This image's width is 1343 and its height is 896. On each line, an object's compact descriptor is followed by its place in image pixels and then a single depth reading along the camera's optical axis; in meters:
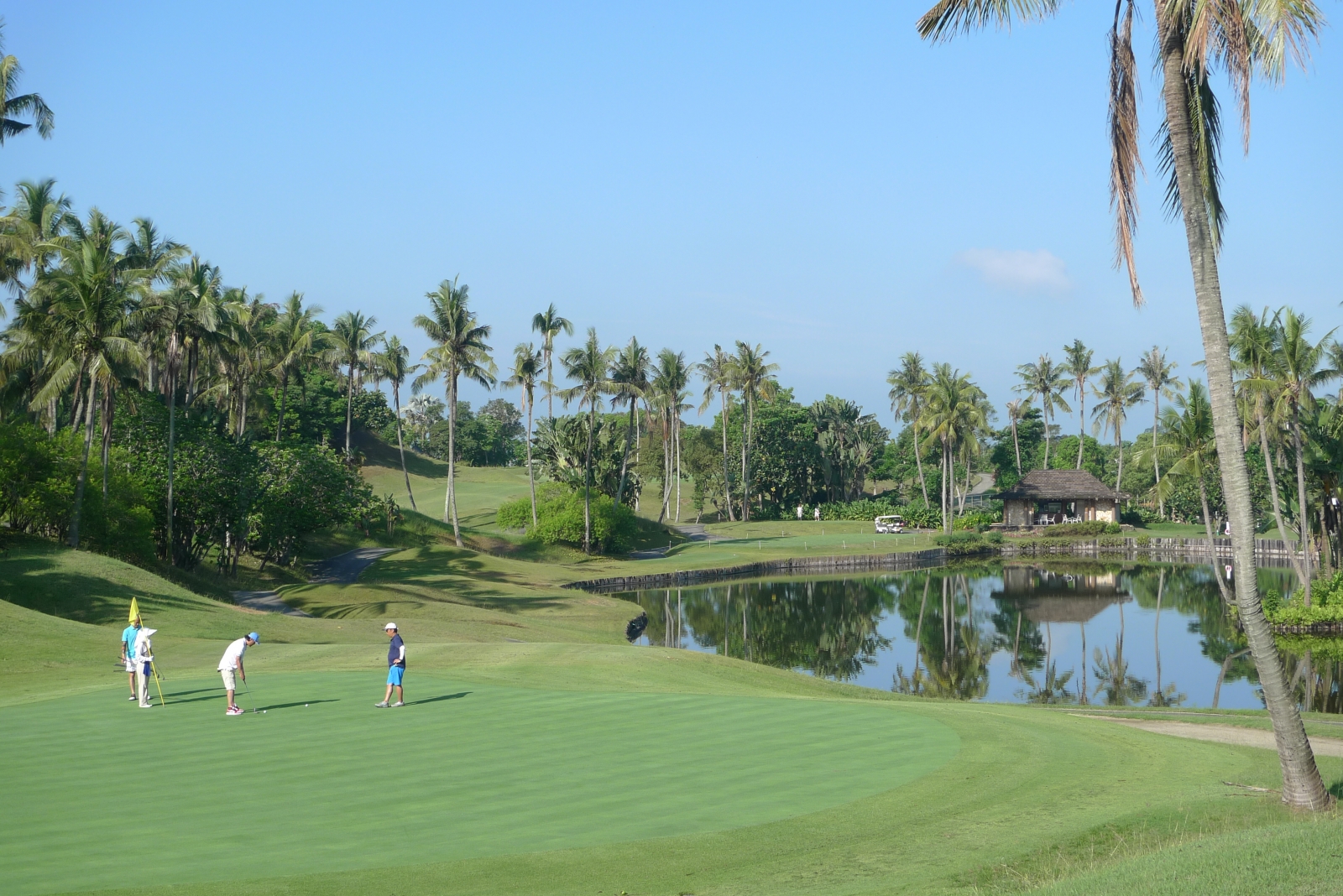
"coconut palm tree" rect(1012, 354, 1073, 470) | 126.38
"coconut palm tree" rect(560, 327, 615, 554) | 82.12
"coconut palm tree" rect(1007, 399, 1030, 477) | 133.50
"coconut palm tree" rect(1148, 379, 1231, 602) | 52.41
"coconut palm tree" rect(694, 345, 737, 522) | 112.66
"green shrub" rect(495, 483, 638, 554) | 80.94
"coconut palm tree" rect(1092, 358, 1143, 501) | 129.38
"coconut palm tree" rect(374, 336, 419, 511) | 87.62
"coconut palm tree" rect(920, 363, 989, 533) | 97.12
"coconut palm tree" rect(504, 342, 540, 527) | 82.31
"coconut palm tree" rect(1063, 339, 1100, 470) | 128.38
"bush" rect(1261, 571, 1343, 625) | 45.53
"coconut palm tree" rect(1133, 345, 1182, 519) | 128.00
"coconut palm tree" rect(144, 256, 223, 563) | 52.84
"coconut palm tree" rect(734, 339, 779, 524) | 112.06
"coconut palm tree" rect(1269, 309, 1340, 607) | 45.28
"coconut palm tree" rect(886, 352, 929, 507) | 114.06
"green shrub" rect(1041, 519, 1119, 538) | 97.94
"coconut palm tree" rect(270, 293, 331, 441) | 75.38
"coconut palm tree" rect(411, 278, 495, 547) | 74.62
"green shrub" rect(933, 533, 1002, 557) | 91.75
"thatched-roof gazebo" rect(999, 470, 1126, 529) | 105.94
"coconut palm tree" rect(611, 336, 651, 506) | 85.88
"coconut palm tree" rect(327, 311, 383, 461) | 83.20
